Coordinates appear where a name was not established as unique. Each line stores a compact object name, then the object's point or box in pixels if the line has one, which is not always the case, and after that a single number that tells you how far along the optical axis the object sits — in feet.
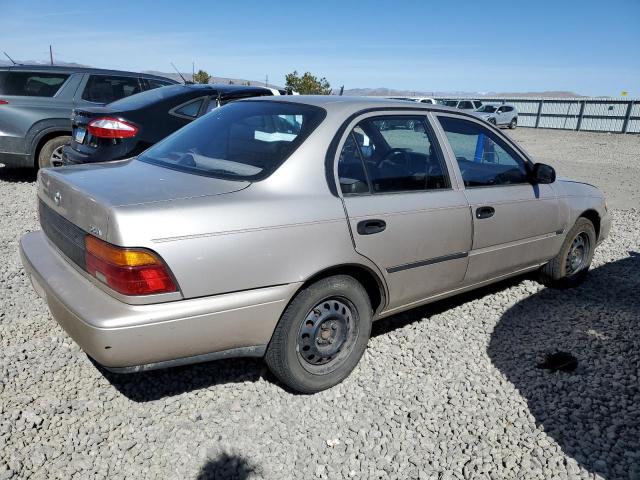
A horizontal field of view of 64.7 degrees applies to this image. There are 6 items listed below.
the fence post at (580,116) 95.45
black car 19.57
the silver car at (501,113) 91.70
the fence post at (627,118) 87.20
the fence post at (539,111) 103.21
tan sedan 7.57
